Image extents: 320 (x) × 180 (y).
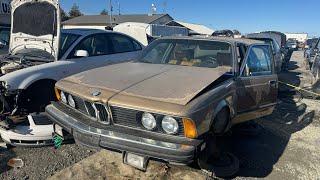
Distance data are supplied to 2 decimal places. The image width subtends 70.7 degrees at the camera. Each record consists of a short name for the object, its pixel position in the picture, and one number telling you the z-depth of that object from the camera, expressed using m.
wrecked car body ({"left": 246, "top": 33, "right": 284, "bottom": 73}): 7.84
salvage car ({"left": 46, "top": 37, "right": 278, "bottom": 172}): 2.24
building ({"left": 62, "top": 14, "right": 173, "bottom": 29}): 29.61
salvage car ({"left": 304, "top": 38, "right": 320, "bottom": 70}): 8.02
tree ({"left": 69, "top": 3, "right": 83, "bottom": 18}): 41.79
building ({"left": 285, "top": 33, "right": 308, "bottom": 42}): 41.00
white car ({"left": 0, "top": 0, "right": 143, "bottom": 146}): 3.39
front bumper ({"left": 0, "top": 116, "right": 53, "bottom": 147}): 3.23
